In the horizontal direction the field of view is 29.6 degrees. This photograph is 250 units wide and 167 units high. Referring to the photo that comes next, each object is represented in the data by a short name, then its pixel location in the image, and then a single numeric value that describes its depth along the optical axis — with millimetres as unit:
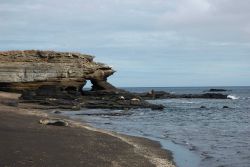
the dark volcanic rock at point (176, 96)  76250
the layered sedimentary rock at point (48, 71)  54625
